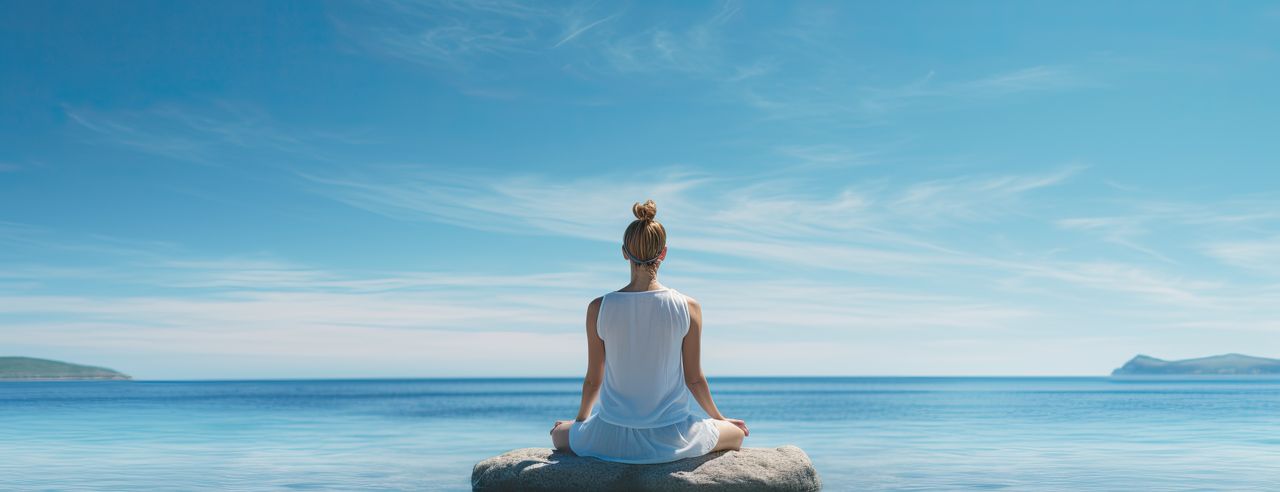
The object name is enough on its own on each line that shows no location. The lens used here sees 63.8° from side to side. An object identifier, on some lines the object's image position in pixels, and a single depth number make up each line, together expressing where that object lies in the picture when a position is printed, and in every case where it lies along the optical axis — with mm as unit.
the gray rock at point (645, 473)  7363
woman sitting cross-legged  7039
